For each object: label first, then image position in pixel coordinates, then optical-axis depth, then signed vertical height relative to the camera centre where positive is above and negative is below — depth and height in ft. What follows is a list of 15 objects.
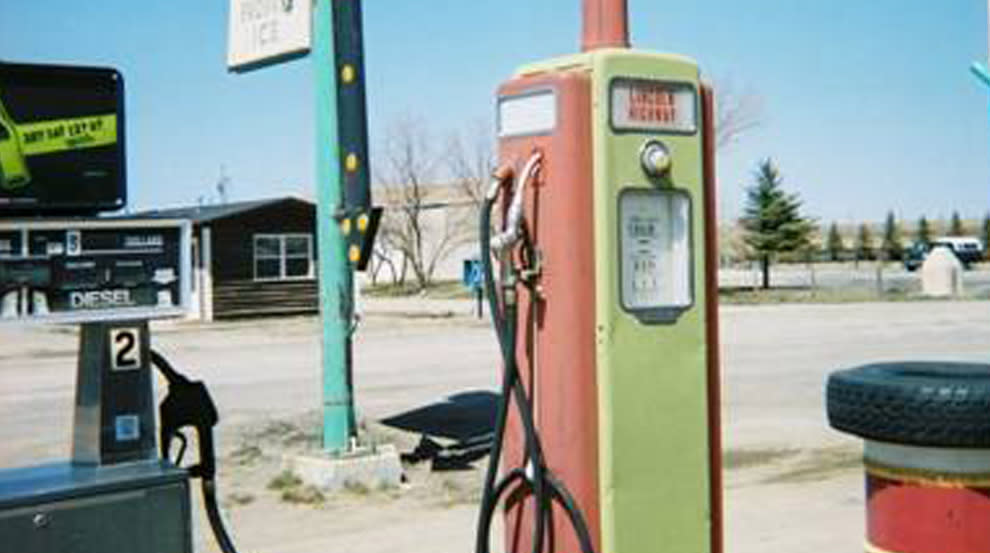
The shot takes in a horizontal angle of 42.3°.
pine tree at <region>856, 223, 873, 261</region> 300.67 +3.00
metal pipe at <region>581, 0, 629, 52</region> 13.60 +2.50
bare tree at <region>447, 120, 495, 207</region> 181.06 +11.74
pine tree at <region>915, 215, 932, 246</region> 307.99 +5.50
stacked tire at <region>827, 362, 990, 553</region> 11.14 -1.80
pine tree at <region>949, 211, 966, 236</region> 318.24 +7.03
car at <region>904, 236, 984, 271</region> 244.42 +0.74
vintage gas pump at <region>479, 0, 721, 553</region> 13.20 -0.36
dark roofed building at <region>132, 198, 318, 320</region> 103.71 +0.80
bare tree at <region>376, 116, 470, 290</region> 179.52 +6.20
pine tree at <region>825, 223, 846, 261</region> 300.61 +2.72
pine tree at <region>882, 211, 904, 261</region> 287.48 +3.10
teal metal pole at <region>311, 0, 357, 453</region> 27.35 -0.01
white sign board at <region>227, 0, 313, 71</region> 28.25 +5.49
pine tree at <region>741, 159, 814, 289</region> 163.32 +5.08
